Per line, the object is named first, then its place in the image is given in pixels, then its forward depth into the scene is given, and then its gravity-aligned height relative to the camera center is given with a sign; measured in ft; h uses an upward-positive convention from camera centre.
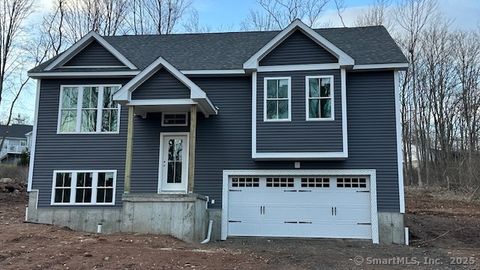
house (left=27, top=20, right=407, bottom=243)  42.91 +3.86
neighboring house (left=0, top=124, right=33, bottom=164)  199.31 +15.31
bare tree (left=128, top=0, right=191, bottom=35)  96.58 +34.38
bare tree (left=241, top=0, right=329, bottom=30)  89.35 +32.06
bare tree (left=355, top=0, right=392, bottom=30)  99.91 +35.92
